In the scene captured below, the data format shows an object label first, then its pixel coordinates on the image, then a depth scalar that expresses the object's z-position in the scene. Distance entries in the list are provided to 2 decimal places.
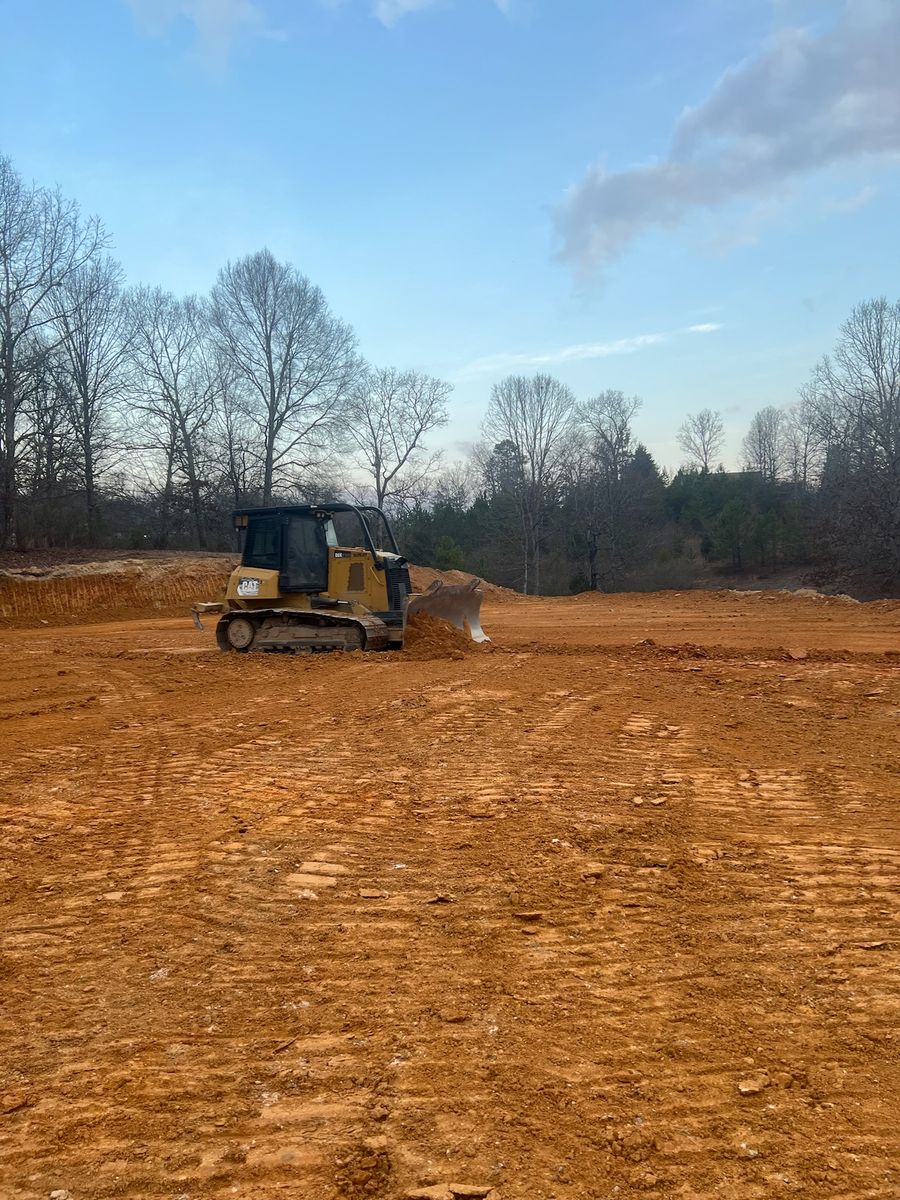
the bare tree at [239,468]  35.94
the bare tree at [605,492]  45.28
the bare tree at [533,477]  45.72
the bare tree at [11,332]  25.27
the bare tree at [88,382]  31.36
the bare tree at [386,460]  44.75
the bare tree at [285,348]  36.72
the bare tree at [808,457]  45.12
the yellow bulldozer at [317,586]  12.71
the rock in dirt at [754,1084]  2.41
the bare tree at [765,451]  61.31
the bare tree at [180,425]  35.12
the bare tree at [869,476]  33.31
